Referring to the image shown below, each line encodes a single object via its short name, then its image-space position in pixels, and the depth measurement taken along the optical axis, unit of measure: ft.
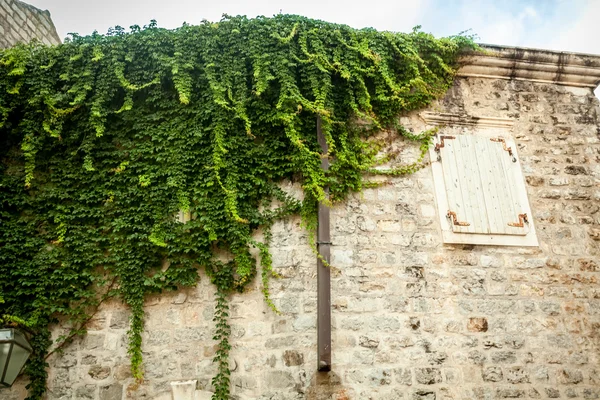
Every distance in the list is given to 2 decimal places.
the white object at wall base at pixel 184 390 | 12.82
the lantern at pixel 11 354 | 11.03
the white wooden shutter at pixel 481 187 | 15.60
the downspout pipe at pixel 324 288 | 13.16
